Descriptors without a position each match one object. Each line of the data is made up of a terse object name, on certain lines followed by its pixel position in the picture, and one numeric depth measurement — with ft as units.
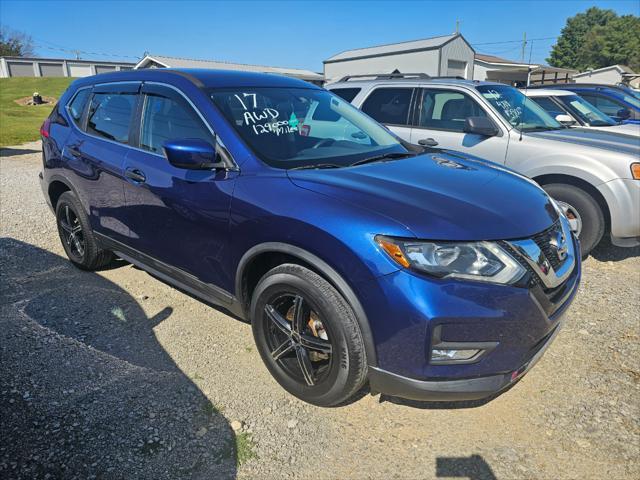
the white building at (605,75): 157.81
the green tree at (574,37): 276.98
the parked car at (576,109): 24.88
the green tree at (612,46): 253.44
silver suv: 15.12
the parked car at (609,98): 31.32
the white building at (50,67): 188.96
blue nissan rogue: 7.12
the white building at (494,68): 103.42
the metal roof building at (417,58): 105.60
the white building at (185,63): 114.62
